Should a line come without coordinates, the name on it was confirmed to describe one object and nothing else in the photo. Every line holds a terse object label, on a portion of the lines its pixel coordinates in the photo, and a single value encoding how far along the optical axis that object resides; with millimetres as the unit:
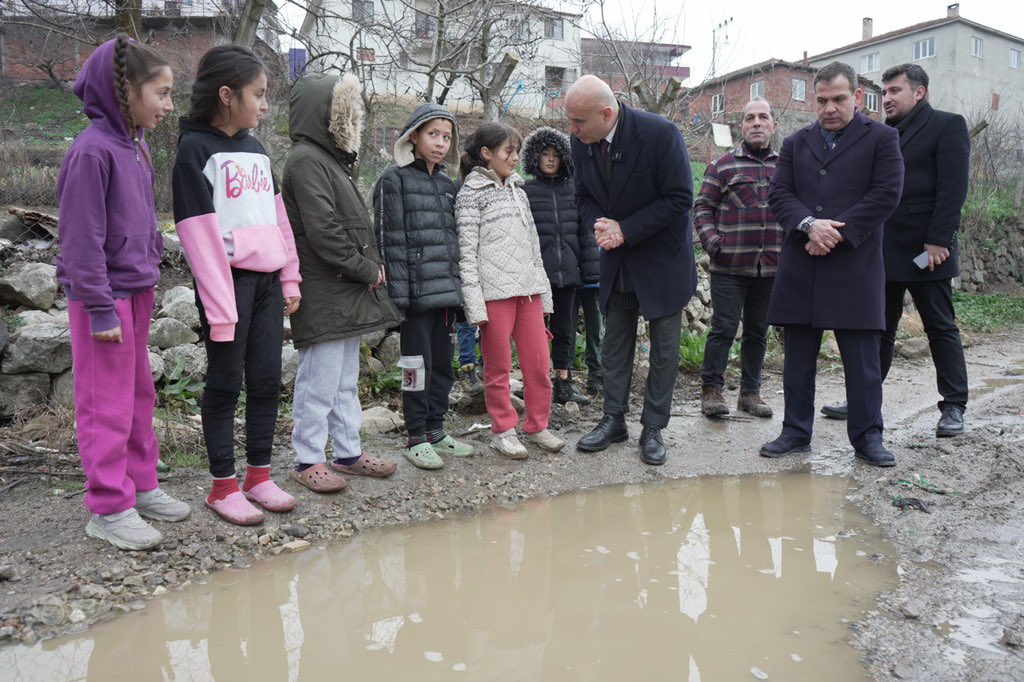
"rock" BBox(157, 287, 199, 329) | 5555
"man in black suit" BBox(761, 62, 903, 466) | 4383
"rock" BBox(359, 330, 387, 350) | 5820
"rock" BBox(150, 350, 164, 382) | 4789
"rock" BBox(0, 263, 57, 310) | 5488
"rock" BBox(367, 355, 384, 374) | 5668
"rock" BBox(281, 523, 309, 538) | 3410
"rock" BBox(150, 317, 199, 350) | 5254
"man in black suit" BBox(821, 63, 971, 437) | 4848
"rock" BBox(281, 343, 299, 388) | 5215
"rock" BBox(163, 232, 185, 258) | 6625
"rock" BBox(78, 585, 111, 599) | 2799
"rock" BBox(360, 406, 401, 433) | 4852
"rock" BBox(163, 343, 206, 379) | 4973
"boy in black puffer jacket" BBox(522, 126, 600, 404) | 5387
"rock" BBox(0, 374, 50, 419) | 4586
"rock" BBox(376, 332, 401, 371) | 5871
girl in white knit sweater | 4414
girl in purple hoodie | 2889
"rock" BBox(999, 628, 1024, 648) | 2463
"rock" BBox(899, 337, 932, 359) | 7719
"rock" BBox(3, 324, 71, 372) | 4621
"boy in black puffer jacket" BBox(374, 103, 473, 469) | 4133
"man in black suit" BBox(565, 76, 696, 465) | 4395
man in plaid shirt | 5488
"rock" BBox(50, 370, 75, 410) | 4637
